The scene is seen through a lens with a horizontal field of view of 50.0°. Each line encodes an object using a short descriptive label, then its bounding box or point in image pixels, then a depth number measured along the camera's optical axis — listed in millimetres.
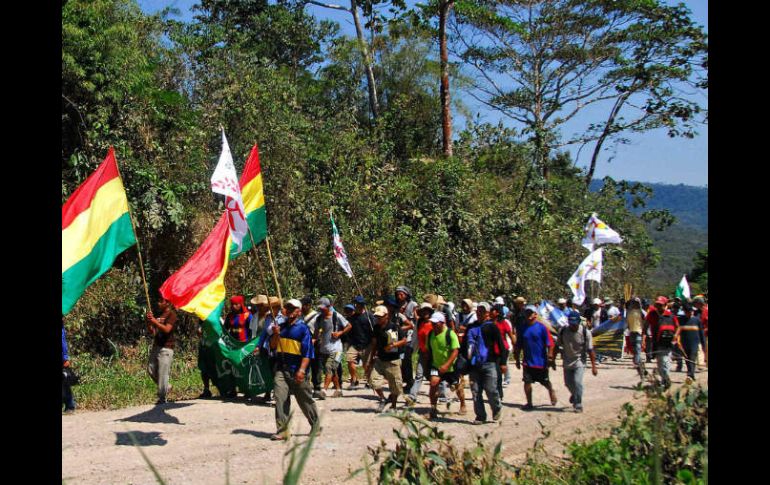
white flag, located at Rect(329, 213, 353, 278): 16488
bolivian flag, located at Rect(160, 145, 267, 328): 9852
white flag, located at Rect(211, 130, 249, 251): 10914
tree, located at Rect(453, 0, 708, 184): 32219
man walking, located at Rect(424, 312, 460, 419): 12352
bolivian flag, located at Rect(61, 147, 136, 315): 7195
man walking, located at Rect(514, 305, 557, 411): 13211
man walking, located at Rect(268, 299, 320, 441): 10594
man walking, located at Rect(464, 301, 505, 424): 12312
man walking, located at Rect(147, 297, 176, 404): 12617
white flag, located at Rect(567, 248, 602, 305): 22672
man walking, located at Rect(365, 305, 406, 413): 12781
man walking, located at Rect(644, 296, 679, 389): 16031
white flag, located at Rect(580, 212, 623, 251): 25016
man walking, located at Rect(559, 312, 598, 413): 13531
